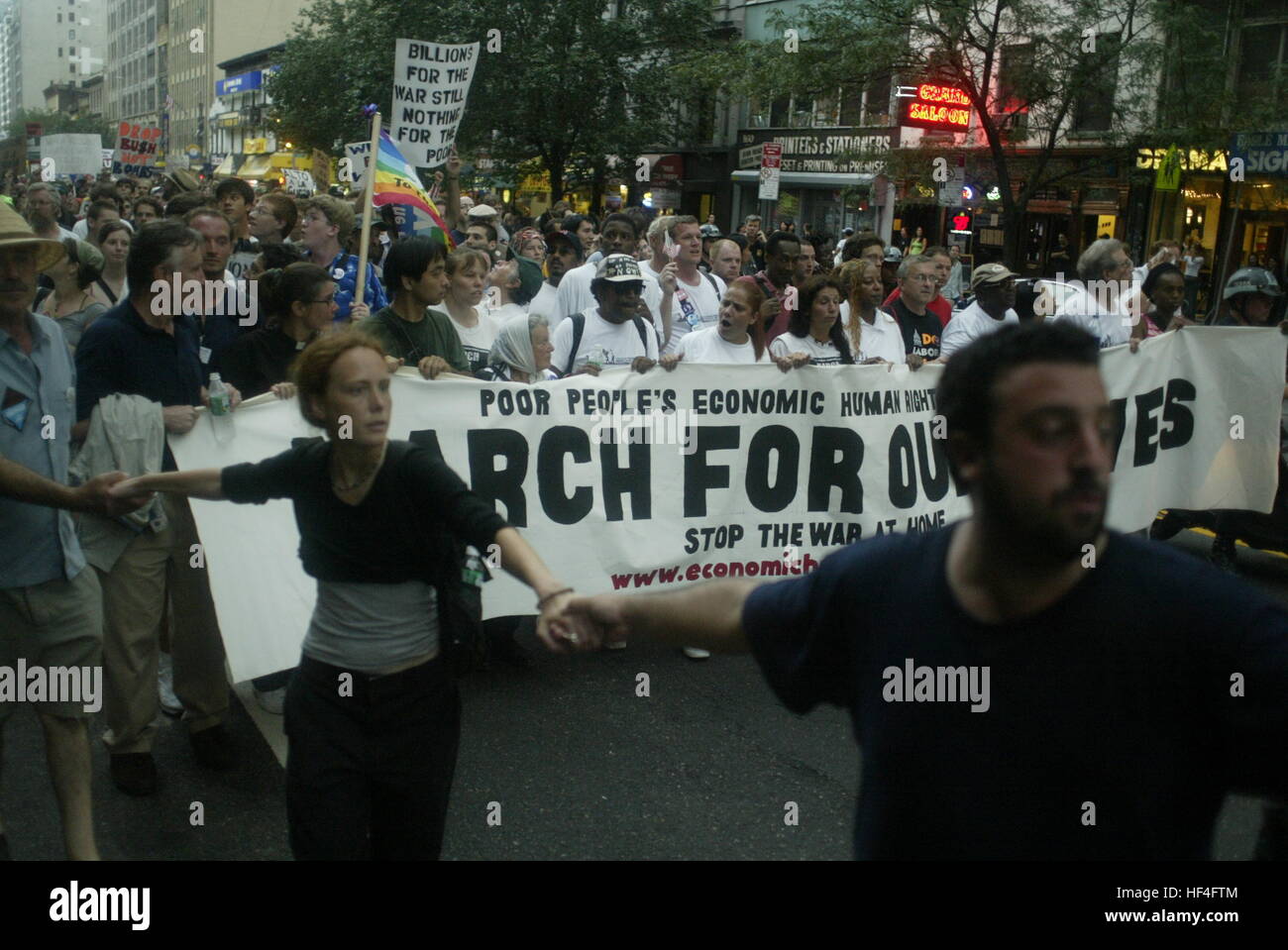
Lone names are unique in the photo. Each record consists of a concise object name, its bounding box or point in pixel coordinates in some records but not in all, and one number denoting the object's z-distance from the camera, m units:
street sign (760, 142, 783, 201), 16.62
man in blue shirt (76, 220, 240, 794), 4.49
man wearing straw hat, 3.66
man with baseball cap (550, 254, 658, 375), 6.60
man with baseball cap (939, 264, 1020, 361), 7.62
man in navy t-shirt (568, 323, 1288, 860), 1.70
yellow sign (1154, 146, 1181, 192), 17.52
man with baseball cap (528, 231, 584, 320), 10.20
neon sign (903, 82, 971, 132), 24.41
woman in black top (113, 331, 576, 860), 2.99
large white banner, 5.02
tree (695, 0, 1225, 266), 20.55
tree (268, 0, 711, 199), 29.95
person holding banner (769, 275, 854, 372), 6.71
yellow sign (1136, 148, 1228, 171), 21.52
